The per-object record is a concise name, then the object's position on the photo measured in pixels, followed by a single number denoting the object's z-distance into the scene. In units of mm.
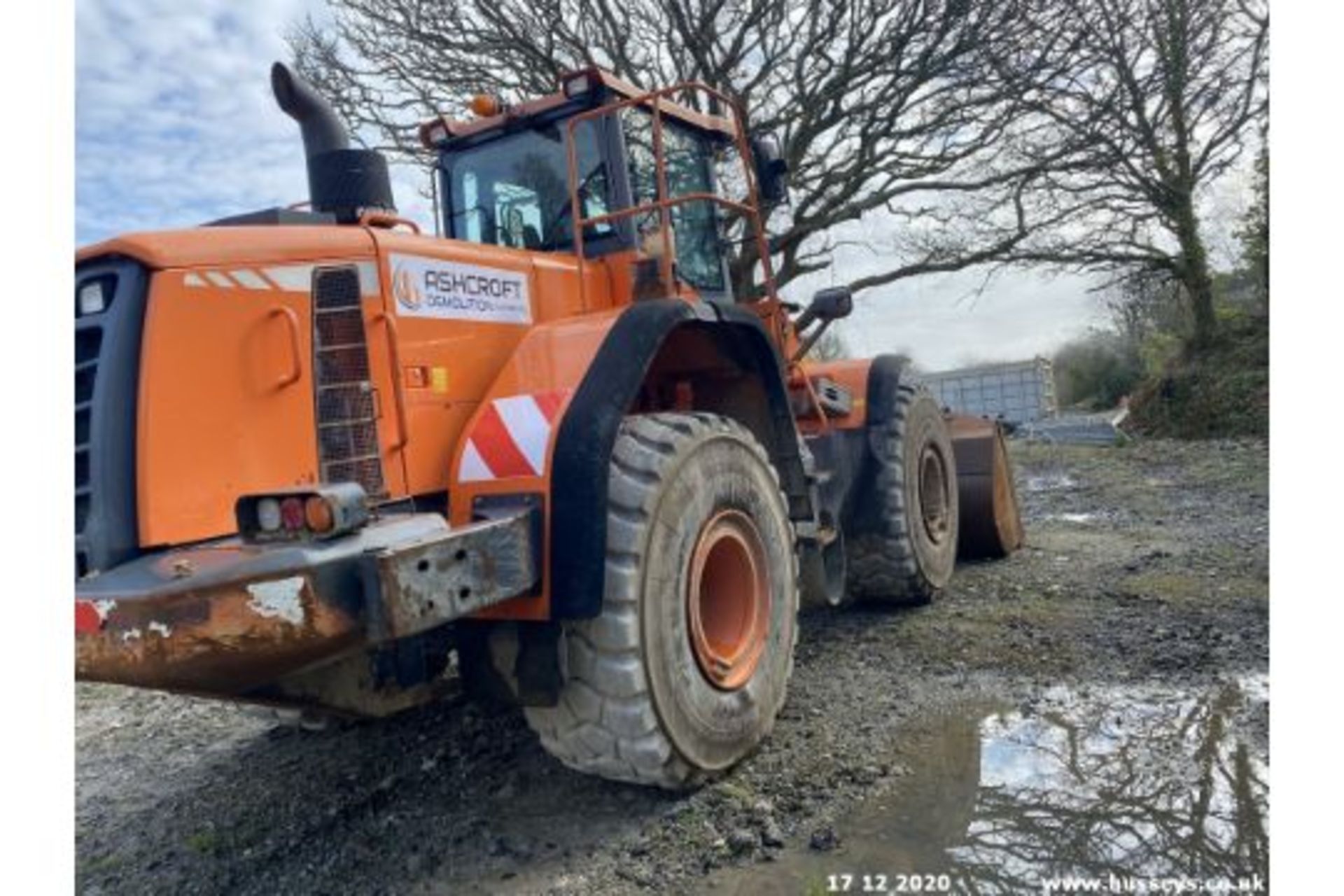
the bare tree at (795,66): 12727
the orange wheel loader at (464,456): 2514
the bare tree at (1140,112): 12602
